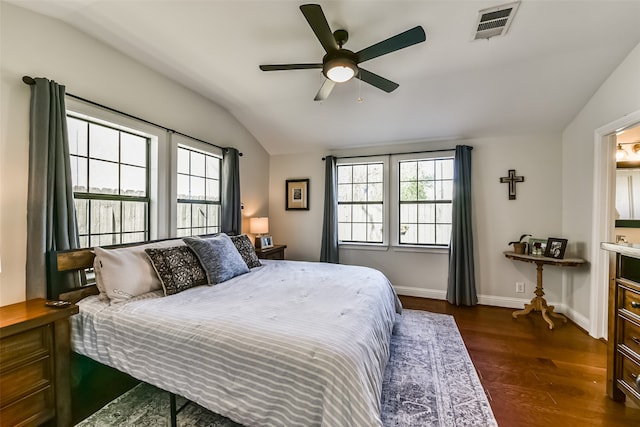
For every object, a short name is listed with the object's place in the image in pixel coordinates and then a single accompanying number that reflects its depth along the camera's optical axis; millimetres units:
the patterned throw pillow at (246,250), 2977
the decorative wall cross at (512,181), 3613
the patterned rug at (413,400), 1666
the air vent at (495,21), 1966
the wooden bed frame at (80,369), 1787
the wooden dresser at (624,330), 1614
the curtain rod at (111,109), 1836
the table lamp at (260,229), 4074
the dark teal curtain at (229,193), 3617
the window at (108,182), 2238
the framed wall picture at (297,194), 4668
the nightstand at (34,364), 1376
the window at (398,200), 4051
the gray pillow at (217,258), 2369
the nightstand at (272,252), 3834
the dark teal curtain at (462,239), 3648
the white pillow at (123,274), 1897
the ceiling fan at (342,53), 1626
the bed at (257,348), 1204
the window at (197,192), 3172
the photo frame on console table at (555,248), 3092
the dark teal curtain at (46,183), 1814
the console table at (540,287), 2970
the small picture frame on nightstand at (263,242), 4070
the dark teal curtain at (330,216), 4336
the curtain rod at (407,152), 3891
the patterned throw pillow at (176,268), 2096
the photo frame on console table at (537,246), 3330
